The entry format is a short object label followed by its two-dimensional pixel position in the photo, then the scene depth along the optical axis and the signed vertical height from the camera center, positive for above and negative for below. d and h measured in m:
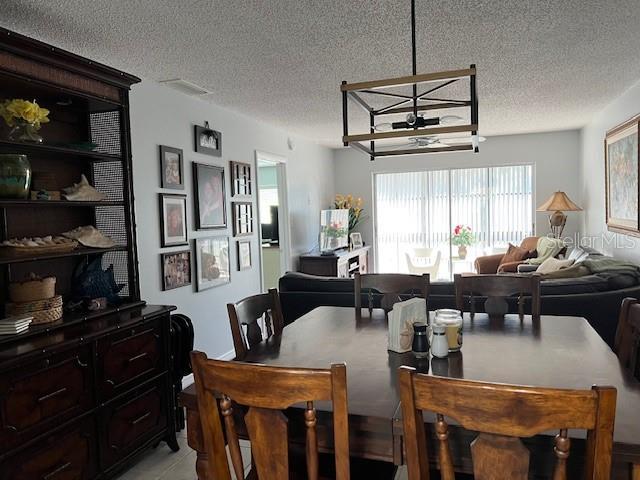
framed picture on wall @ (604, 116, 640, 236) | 4.05 +0.25
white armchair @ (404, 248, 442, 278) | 7.07 -0.74
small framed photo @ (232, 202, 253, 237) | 4.69 -0.01
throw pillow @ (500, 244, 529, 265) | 6.10 -0.59
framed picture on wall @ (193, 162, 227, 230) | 4.08 +0.19
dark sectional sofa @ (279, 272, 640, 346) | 3.17 -0.59
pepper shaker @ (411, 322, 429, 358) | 1.84 -0.49
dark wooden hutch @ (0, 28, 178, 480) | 2.01 -0.51
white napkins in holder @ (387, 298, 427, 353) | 1.89 -0.45
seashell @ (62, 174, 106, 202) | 2.56 +0.16
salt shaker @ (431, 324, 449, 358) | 1.80 -0.48
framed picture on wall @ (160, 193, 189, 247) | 3.66 +0.00
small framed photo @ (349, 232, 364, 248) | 7.29 -0.40
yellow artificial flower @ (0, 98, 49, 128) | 2.21 +0.52
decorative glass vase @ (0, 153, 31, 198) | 2.19 +0.22
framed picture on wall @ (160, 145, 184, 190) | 3.68 +0.40
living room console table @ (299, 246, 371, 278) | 5.96 -0.61
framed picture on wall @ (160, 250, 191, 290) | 3.66 -0.39
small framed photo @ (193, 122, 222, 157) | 4.10 +0.68
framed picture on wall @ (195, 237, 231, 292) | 4.11 -0.39
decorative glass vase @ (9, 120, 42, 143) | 2.27 +0.43
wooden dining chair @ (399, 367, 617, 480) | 0.96 -0.43
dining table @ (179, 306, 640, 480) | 1.21 -0.55
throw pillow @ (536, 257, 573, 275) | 4.55 -0.55
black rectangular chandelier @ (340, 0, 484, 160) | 1.84 +0.39
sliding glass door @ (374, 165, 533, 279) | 7.13 -0.09
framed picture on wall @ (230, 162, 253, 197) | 4.67 +0.37
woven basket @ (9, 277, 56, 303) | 2.30 -0.32
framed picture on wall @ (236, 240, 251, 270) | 4.78 -0.37
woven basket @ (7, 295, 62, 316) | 2.27 -0.39
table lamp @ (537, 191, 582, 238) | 6.08 -0.02
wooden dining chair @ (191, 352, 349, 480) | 1.14 -0.47
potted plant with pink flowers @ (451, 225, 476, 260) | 7.34 -0.42
